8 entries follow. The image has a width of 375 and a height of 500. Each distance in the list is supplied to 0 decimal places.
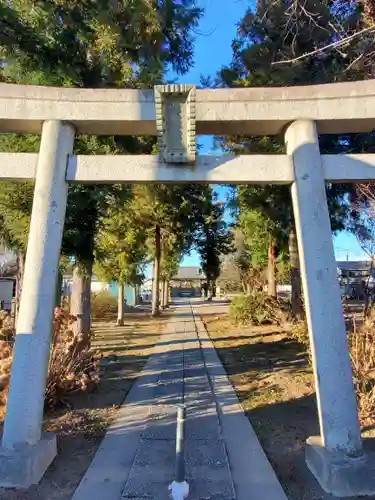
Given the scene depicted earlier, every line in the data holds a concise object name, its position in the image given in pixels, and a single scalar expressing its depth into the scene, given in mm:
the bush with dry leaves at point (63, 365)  5555
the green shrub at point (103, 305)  22497
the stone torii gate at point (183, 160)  4156
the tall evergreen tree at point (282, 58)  7461
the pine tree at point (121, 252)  17016
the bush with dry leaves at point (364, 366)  5250
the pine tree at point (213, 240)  24286
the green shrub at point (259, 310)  16359
